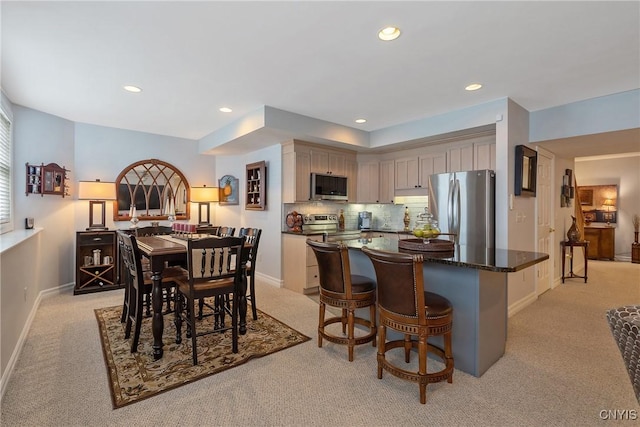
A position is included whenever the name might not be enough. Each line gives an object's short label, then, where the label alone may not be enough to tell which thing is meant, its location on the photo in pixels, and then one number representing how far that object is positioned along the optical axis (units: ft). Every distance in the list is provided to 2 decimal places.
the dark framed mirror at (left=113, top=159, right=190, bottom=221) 17.48
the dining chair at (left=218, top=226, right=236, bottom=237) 12.67
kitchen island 7.57
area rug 7.30
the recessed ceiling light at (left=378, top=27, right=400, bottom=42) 7.59
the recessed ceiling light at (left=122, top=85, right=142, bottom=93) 11.28
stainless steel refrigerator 12.32
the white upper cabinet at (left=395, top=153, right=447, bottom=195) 15.93
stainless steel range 16.74
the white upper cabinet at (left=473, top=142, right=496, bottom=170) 13.94
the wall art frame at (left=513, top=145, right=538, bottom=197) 12.32
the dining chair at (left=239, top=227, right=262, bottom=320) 10.92
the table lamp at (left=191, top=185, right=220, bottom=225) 19.15
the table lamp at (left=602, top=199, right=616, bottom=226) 25.39
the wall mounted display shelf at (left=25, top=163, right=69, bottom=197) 13.71
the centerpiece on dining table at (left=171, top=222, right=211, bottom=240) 12.31
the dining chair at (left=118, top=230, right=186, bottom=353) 8.76
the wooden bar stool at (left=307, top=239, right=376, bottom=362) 8.36
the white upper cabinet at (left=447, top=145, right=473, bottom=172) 14.73
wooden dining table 8.48
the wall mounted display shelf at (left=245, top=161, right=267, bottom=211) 17.28
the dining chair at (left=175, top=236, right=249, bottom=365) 8.11
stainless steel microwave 16.57
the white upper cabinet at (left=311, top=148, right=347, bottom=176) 16.71
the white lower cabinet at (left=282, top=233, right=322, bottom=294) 15.17
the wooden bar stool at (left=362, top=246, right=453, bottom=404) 6.63
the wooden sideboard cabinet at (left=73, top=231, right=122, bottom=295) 14.92
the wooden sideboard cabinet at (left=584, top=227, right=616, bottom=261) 24.88
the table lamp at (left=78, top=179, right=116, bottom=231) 15.12
